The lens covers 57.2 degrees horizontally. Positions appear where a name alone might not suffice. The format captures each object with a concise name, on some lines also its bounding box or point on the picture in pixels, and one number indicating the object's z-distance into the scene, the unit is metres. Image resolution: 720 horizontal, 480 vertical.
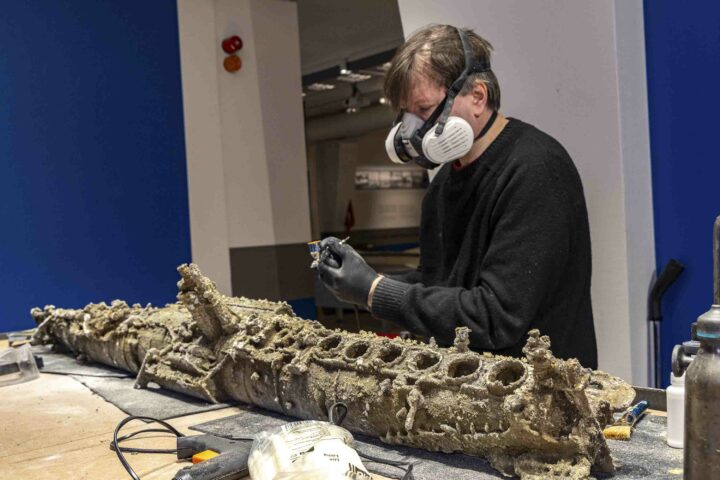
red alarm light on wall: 5.55
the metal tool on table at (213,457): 1.50
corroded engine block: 1.43
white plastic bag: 1.31
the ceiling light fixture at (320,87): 10.89
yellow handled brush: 1.67
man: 2.06
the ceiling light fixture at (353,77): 10.04
